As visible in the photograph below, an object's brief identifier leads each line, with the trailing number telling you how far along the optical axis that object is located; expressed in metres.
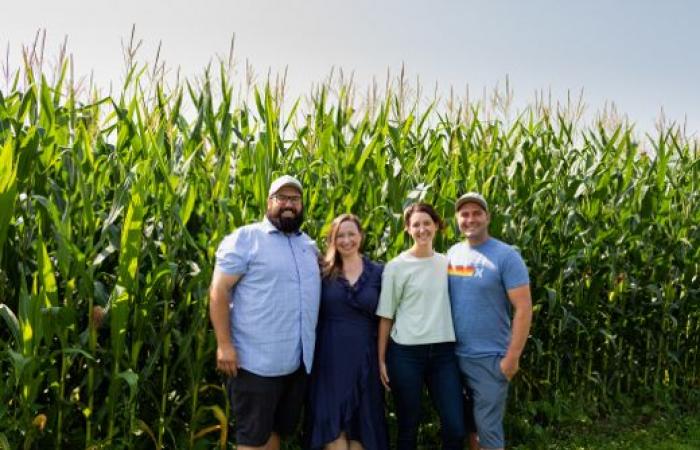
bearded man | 3.49
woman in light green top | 3.80
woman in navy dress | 3.71
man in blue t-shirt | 3.80
